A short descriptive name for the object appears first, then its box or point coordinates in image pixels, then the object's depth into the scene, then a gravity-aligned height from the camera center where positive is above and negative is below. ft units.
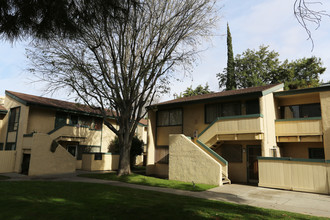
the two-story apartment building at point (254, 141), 43.80 +3.08
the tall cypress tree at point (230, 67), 126.31 +47.65
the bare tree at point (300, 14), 11.91 +7.27
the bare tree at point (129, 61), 55.67 +22.37
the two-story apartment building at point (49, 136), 62.49 +4.01
